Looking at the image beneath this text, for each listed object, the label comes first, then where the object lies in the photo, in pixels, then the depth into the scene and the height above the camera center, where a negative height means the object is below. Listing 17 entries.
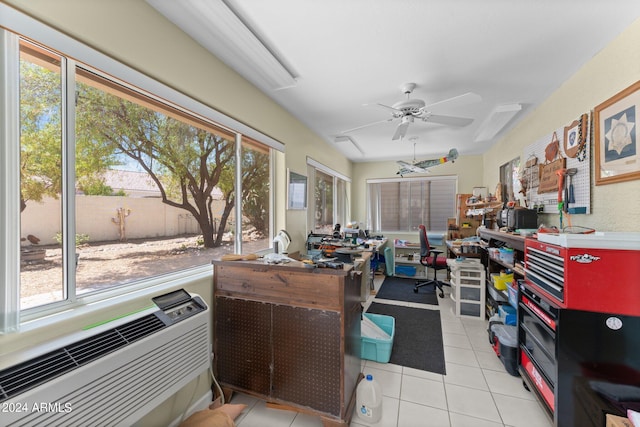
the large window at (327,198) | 3.97 +0.28
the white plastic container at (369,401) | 1.63 -1.29
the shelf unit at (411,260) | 5.33 -1.07
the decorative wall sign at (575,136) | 2.03 +0.68
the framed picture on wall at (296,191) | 3.08 +0.29
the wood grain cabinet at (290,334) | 1.51 -0.83
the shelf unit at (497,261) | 2.32 -0.54
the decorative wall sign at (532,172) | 2.75 +0.48
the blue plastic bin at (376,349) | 2.29 -1.31
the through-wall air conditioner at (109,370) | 0.85 -0.67
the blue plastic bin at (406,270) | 5.26 -1.27
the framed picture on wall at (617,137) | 1.58 +0.54
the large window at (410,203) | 5.59 +0.22
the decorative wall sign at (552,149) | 2.42 +0.65
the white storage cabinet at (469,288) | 3.22 -1.03
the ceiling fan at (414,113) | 2.45 +1.04
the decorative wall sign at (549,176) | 2.37 +0.38
